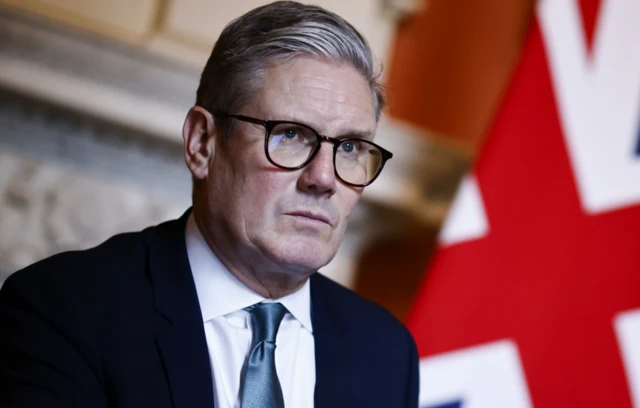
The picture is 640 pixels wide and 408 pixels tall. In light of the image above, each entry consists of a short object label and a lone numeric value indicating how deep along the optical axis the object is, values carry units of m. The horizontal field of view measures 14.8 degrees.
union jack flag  2.76
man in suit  2.35
